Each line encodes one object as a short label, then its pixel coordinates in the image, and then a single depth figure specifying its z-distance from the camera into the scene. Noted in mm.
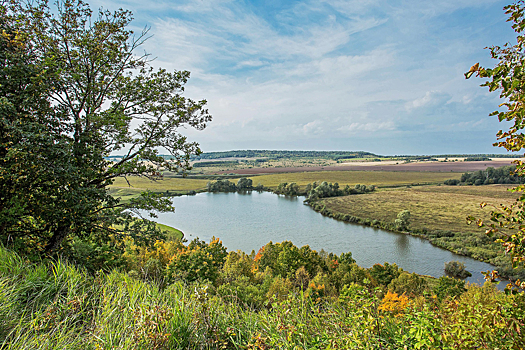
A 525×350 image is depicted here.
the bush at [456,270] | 32406
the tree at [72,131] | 6012
